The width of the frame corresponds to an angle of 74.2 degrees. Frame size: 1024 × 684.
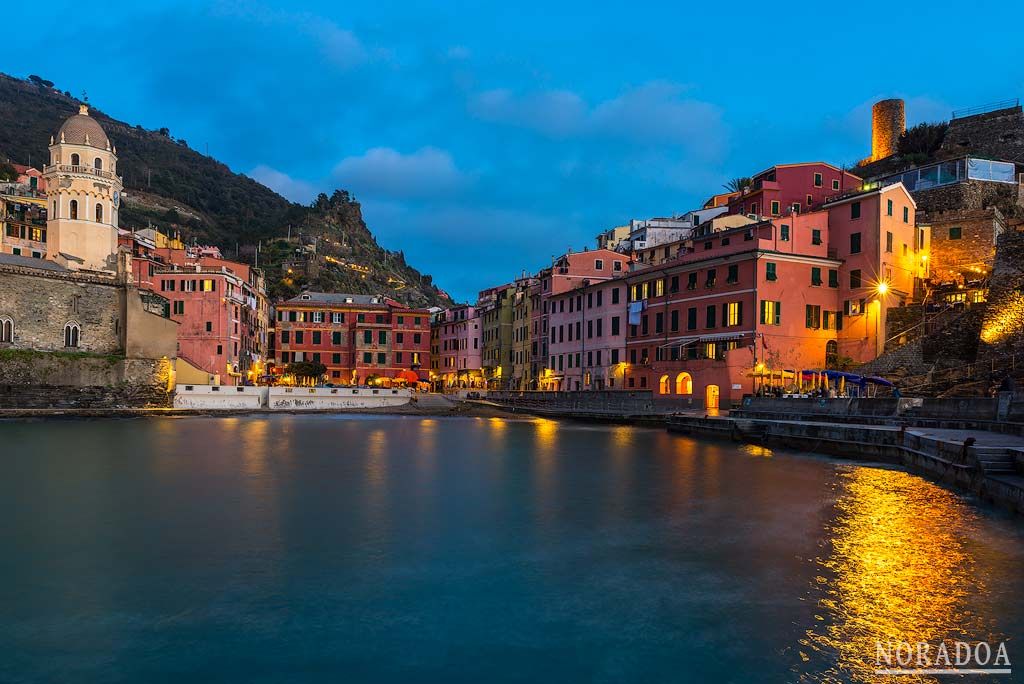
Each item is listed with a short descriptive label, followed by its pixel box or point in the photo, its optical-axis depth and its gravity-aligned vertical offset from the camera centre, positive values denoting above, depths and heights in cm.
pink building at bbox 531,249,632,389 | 6444 +971
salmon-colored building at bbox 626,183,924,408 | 4316 +541
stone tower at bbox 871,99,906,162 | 7731 +2879
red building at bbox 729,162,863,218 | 5491 +1551
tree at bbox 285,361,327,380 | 7575 -7
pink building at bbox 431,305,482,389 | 8762 +291
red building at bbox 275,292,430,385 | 8181 +389
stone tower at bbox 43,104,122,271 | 6656 +1662
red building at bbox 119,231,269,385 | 6631 +595
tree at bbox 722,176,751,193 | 7859 +2334
